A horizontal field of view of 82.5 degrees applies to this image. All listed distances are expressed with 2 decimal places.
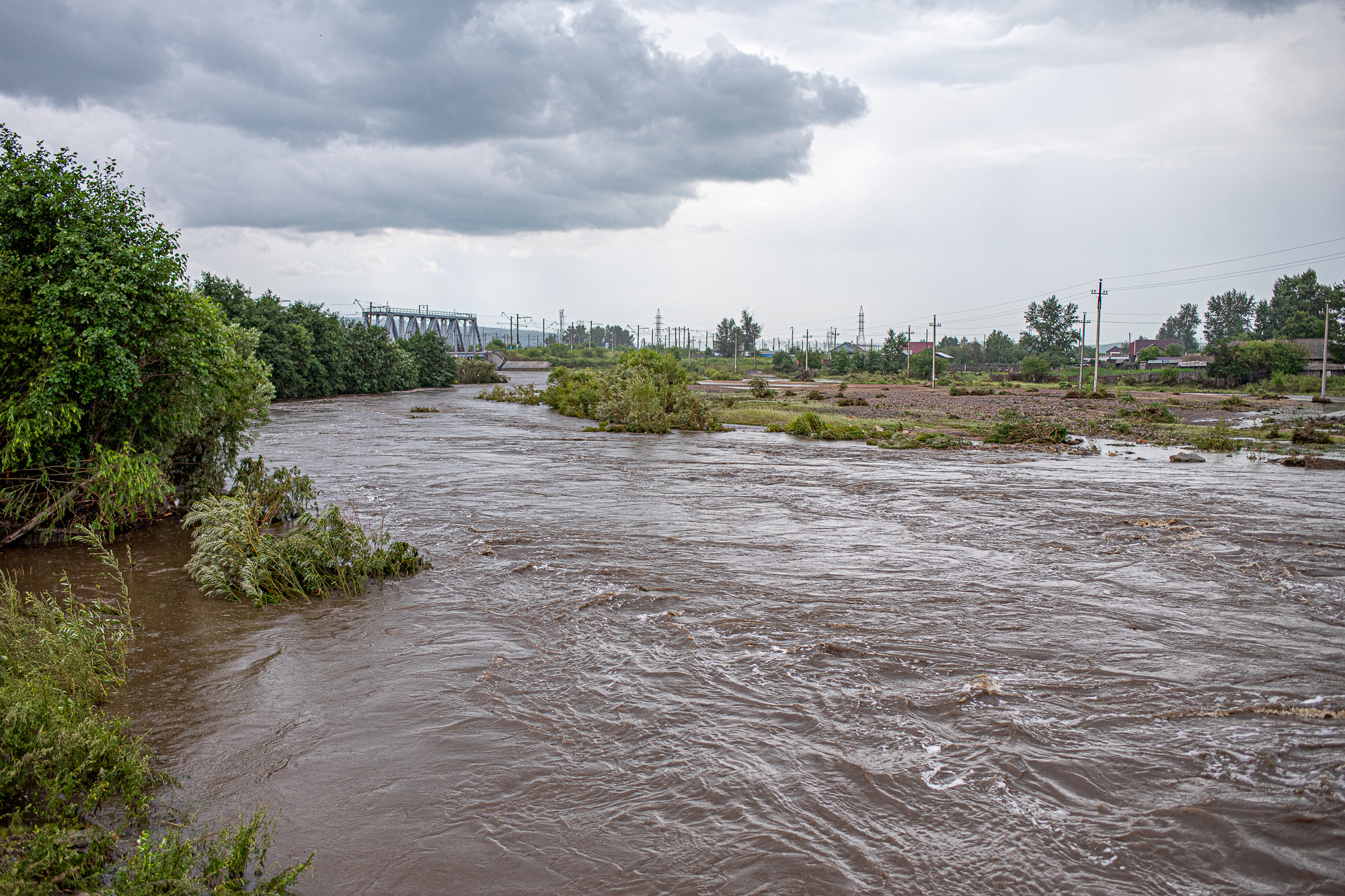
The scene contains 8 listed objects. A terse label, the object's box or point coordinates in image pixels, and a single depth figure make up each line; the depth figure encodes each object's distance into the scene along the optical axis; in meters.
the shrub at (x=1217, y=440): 23.62
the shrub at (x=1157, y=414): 32.72
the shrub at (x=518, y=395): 47.88
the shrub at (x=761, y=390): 47.94
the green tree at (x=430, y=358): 68.50
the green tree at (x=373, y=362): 55.41
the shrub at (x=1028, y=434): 26.05
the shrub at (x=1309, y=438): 24.75
